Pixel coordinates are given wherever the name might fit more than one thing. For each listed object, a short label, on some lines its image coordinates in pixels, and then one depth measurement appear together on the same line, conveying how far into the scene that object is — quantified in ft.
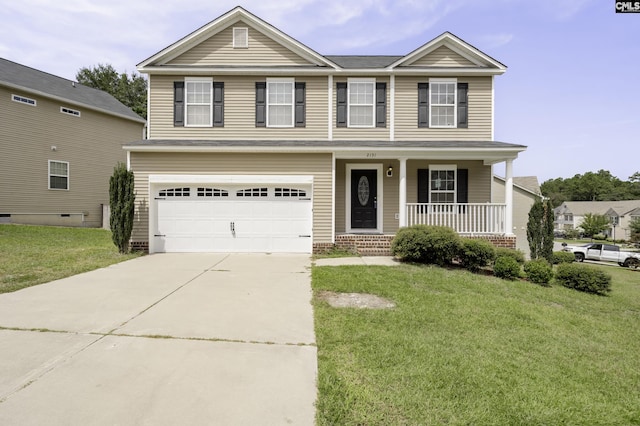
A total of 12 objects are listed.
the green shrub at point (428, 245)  28.04
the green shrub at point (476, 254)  27.53
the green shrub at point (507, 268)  25.98
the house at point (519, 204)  42.47
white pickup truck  71.20
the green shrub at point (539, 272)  25.62
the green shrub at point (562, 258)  44.65
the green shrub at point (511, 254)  27.48
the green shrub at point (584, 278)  25.25
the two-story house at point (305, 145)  34.32
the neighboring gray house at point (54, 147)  50.01
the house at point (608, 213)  175.83
